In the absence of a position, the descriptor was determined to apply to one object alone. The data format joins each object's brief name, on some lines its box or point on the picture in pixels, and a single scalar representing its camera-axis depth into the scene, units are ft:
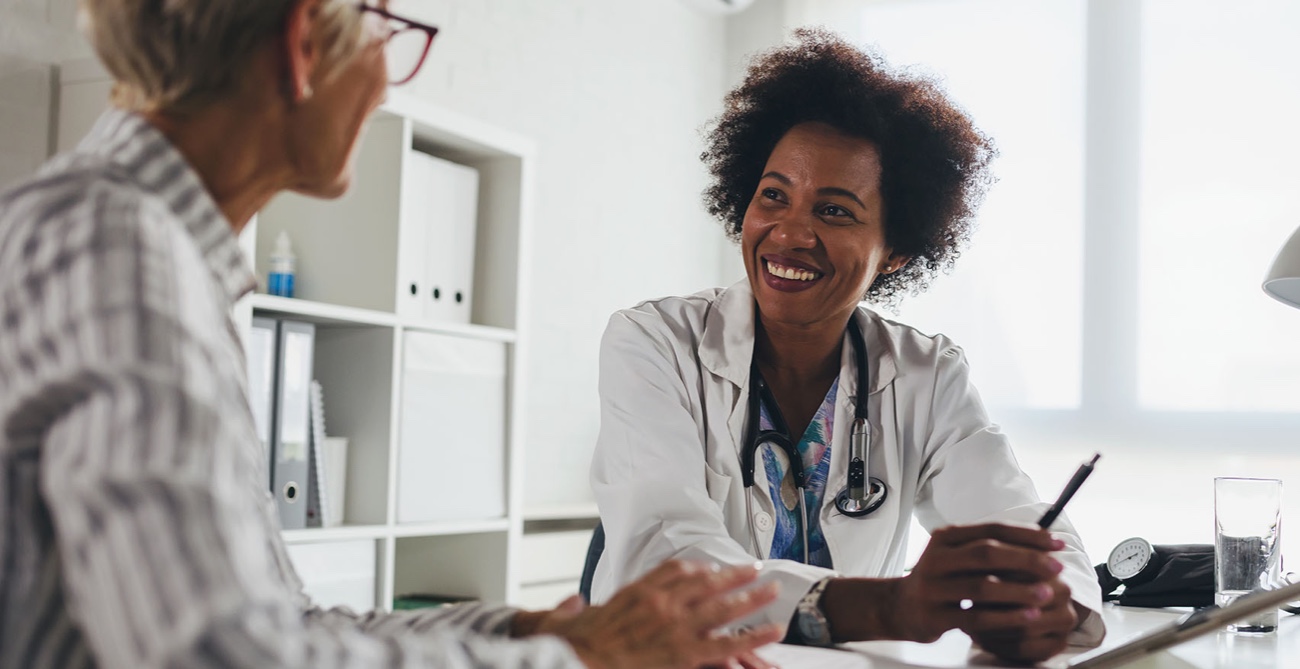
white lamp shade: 5.42
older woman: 1.99
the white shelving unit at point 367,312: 8.04
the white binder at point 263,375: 7.14
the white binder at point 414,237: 8.29
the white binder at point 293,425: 7.38
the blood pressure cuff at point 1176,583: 5.94
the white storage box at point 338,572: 7.52
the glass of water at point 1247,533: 5.19
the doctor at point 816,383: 5.08
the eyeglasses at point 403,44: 3.11
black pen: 3.77
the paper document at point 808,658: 3.68
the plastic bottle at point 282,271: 7.88
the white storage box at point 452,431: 8.33
